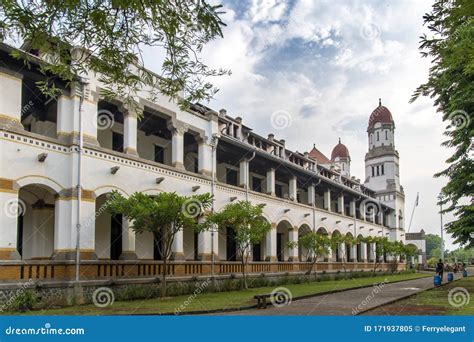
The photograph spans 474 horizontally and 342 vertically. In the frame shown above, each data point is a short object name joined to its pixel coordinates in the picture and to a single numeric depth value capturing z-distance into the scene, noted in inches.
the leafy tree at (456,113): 323.9
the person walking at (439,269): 992.2
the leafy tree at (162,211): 651.5
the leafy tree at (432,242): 5757.9
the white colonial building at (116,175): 613.9
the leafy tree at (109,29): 250.4
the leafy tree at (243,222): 824.3
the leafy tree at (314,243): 1161.4
